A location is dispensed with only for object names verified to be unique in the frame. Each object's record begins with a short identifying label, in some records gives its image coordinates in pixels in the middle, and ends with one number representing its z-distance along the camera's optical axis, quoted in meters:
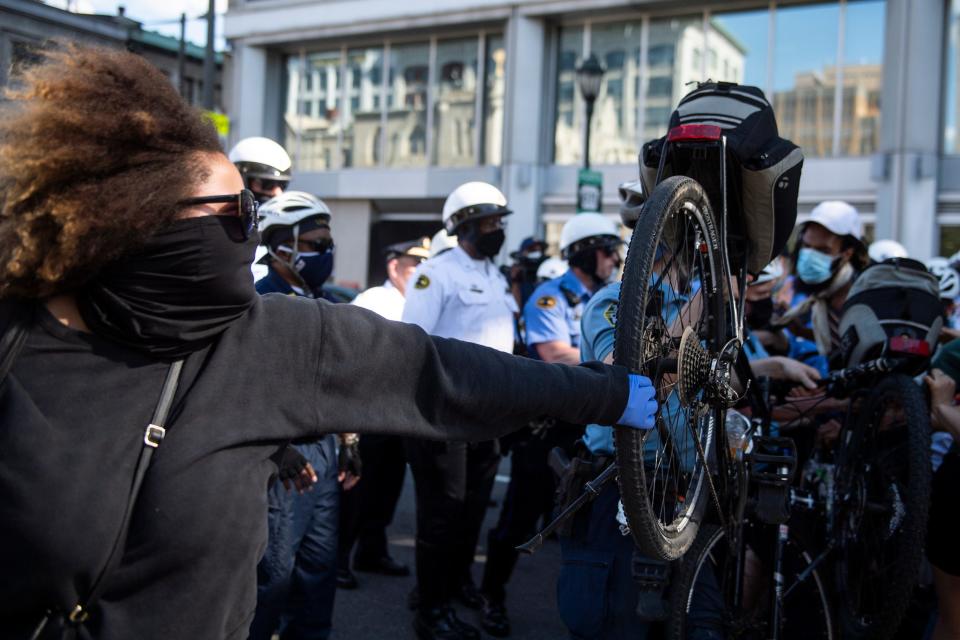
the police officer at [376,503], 5.66
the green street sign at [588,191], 13.36
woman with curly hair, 1.59
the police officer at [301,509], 3.63
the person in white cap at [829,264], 5.41
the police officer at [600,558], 3.05
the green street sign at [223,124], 12.36
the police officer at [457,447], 4.70
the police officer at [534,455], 5.21
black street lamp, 14.20
